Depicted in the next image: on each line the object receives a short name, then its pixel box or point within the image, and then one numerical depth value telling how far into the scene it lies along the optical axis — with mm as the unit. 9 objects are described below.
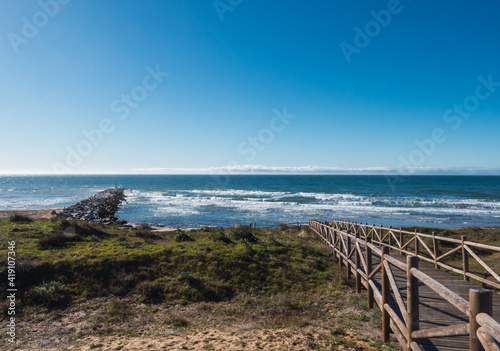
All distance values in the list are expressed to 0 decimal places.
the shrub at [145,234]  16203
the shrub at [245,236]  15328
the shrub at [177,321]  6889
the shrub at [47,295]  7809
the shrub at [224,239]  14455
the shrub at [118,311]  7161
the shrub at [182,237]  14862
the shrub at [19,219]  16734
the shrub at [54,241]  11383
